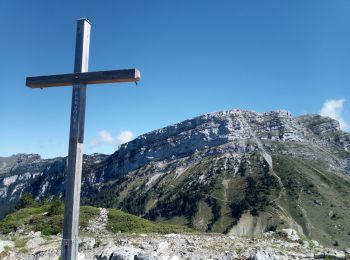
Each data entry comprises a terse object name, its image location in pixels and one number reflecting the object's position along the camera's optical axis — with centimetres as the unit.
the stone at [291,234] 2585
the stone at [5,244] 2136
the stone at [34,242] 2377
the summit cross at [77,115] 772
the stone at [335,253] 1935
